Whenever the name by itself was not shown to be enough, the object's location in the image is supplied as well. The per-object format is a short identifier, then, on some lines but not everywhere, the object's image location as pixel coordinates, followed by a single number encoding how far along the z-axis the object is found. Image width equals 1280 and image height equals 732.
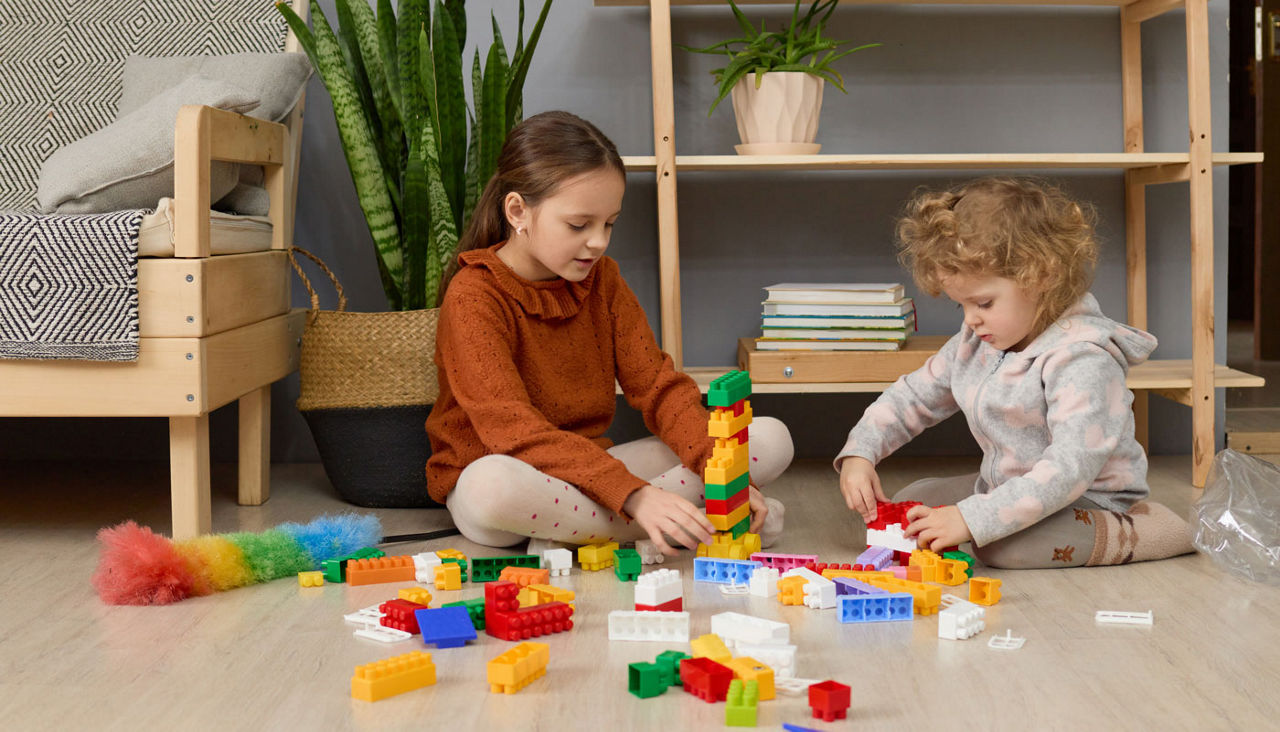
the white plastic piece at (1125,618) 1.25
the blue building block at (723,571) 1.41
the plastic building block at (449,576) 1.41
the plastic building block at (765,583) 1.36
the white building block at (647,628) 1.20
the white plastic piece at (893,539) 1.47
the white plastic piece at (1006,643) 1.18
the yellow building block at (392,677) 1.05
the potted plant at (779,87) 1.97
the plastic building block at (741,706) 0.98
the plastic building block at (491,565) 1.44
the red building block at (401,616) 1.24
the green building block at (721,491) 1.41
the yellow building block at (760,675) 1.03
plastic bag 1.44
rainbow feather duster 1.36
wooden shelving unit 1.96
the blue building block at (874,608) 1.26
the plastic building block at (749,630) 1.12
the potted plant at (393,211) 1.84
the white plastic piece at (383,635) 1.22
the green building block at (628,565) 1.44
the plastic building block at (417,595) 1.30
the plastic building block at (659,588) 1.27
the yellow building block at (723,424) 1.42
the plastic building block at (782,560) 1.43
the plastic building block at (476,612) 1.25
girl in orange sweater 1.50
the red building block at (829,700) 0.99
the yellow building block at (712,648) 1.10
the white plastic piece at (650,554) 1.52
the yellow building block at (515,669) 1.06
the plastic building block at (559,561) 1.47
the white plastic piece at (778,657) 1.08
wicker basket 1.84
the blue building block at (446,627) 1.18
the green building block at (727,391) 1.41
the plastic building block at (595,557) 1.49
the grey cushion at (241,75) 1.88
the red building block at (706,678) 1.03
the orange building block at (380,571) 1.44
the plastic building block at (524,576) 1.38
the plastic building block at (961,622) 1.20
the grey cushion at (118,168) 1.60
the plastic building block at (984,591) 1.32
